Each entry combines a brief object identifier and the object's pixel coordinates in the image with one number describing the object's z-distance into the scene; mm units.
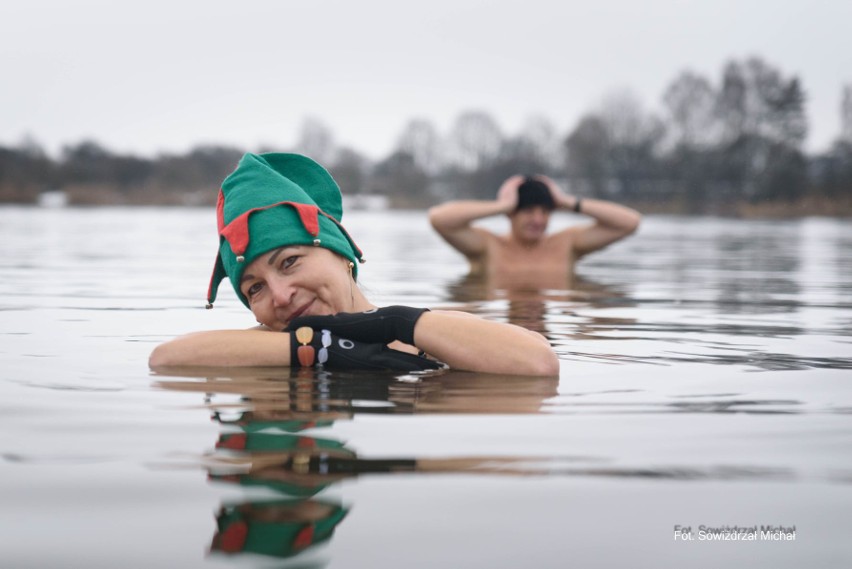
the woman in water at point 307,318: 3656
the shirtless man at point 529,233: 9578
